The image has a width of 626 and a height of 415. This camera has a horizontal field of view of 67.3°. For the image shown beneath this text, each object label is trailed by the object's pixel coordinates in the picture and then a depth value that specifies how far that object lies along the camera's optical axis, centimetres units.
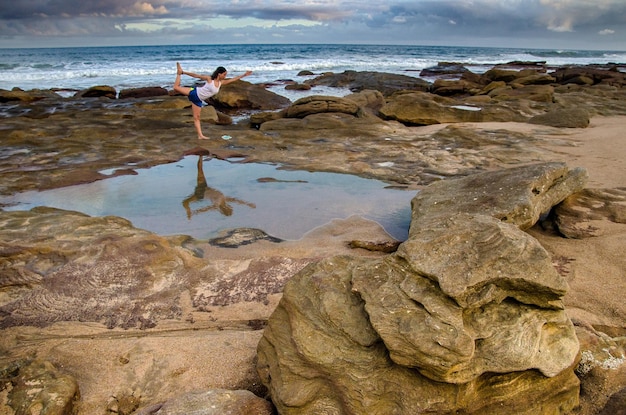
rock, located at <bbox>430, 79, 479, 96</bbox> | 2017
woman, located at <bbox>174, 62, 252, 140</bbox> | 941
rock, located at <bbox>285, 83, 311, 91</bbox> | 2198
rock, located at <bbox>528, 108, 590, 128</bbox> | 1073
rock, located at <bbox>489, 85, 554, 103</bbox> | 1479
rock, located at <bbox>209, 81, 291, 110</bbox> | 1562
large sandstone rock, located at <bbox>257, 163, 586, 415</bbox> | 222
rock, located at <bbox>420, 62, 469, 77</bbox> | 3385
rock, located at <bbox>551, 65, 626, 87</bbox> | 2189
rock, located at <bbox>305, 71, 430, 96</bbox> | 2134
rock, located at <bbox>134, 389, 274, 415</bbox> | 232
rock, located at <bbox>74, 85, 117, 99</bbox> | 1825
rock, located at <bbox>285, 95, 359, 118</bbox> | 1216
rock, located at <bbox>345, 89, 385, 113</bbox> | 1442
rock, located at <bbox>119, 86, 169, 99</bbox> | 1795
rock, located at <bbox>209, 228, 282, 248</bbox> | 480
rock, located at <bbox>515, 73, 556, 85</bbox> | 2106
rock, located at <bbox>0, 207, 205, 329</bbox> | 364
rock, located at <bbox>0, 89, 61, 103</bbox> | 1591
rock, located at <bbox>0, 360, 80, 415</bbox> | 247
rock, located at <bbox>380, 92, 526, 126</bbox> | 1198
